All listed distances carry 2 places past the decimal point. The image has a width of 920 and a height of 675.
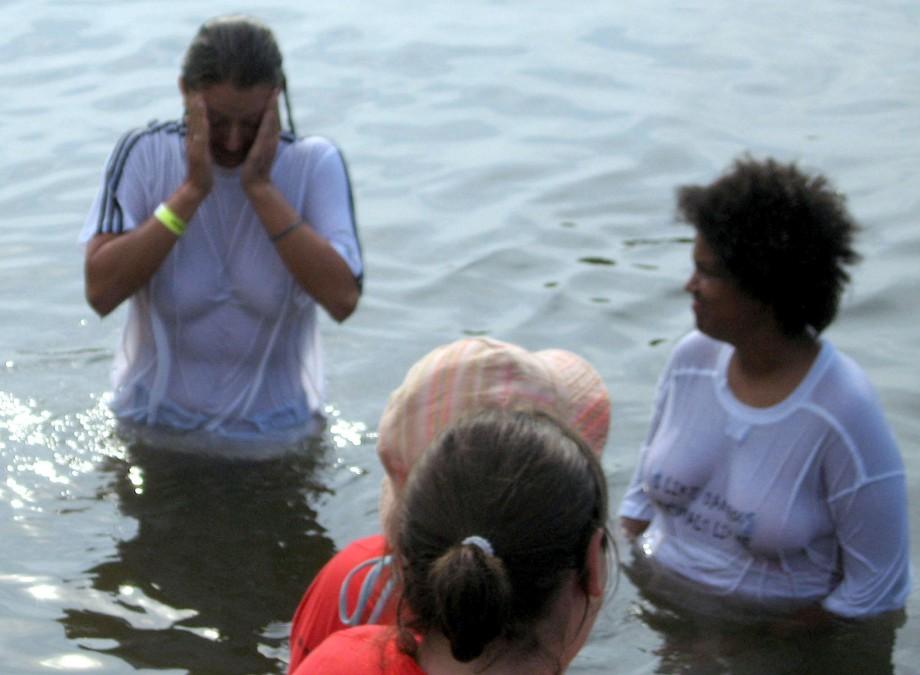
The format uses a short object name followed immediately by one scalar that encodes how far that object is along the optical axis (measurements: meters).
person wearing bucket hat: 3.00
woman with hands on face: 5.24
